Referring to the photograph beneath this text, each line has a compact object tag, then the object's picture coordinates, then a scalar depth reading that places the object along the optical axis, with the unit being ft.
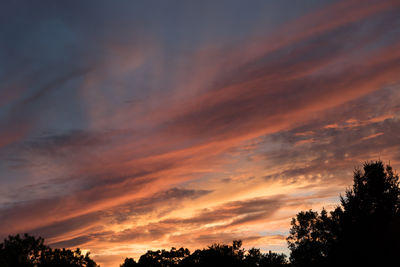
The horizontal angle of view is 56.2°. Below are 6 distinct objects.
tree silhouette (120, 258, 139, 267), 345.39
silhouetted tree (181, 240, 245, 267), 270.67
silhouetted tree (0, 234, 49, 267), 240.12
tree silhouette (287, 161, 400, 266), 137.39
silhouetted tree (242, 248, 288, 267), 336.78
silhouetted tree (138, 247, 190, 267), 353.92
